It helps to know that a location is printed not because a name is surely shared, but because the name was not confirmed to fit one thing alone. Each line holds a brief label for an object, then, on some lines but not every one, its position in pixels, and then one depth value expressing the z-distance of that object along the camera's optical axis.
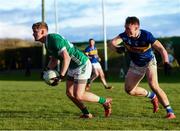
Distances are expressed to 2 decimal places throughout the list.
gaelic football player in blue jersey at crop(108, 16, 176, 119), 10.33
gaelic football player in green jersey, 10.24
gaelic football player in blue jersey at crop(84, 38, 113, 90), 21.24
